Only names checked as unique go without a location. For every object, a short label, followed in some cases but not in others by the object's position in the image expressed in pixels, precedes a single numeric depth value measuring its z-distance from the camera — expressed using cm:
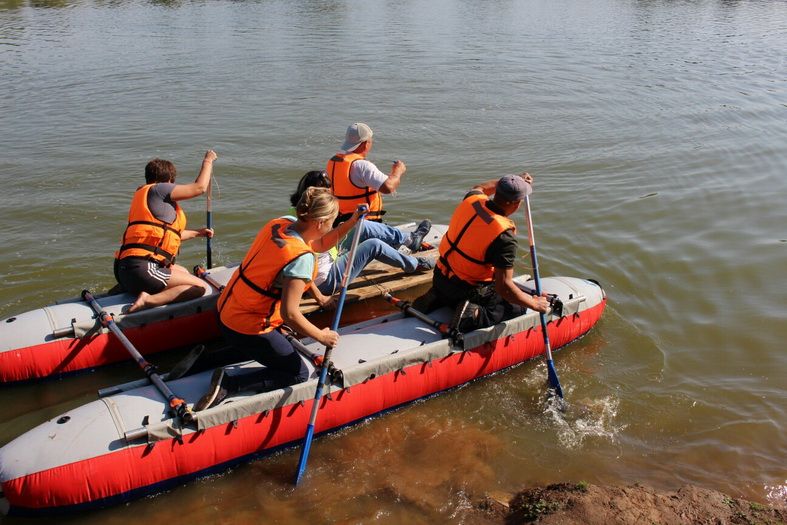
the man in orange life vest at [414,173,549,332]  605
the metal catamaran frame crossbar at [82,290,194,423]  507
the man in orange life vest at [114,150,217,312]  650
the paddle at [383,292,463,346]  641
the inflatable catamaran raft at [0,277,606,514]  477
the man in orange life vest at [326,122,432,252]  750
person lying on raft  644
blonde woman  478
